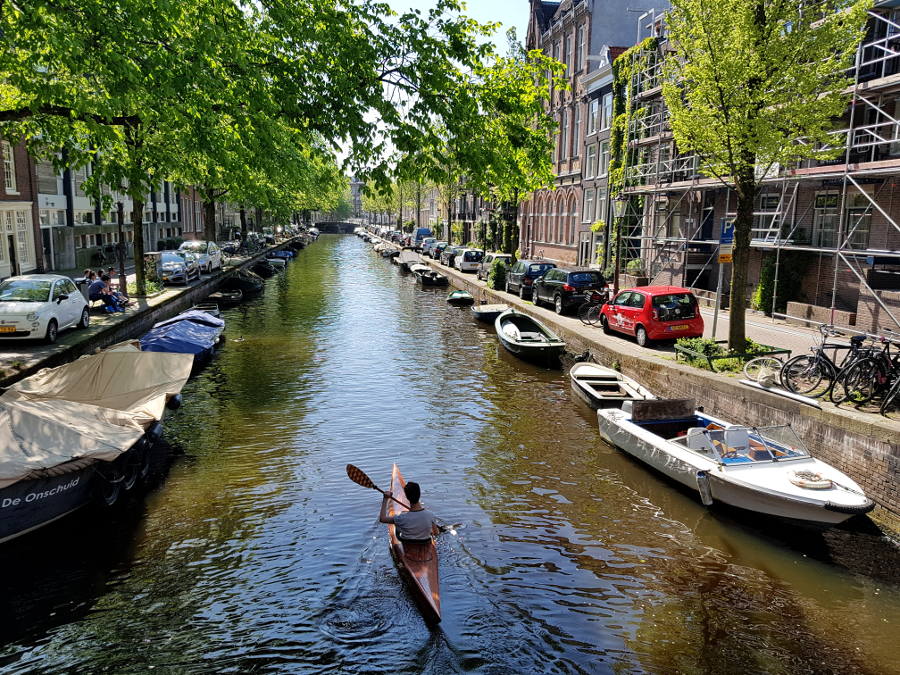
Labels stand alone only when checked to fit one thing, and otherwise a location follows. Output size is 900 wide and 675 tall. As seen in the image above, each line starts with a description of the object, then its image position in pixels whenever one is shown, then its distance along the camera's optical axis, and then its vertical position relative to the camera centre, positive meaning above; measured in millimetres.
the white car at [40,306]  17453 -2173
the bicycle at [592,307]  23438 -2509
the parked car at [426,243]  64500 -1095
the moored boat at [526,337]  20766 -3316
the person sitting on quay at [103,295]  23875 -2419
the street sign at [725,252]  16094 -340
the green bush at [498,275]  34844 -2105
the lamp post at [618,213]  23611 +798
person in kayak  8766 -3721
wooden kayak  7809 -4106
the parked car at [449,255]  51219 -1689
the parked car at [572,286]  25594 -1913
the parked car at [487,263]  38938 -1816
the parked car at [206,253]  40691 -1530
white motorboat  9516 -3527
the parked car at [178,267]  34250 -1987
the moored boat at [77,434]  9039 -3180
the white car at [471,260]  45094 -1774
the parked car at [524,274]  30734 -1858
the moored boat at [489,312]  27922 -3221
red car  18641 -2133
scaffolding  18688 +1568
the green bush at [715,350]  14727 -2545
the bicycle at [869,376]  11109 -2228
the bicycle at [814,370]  11773 -2311
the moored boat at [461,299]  33781 -3250
